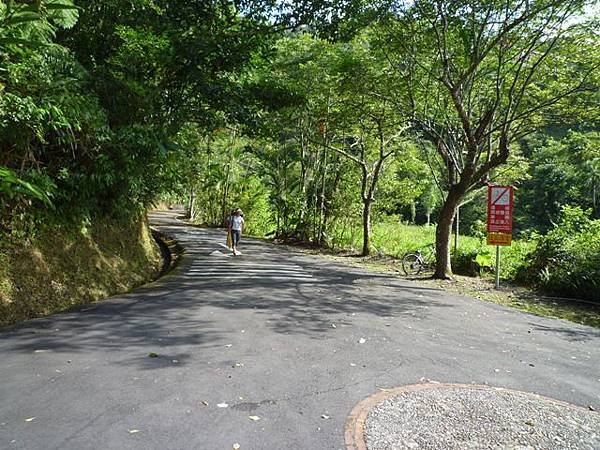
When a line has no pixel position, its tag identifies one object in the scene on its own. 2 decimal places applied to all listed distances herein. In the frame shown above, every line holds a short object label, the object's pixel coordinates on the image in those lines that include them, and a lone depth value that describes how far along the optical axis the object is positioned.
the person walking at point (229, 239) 15.77
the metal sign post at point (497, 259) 11.43
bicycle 13.55
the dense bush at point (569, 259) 10.56
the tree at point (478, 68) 10.56
